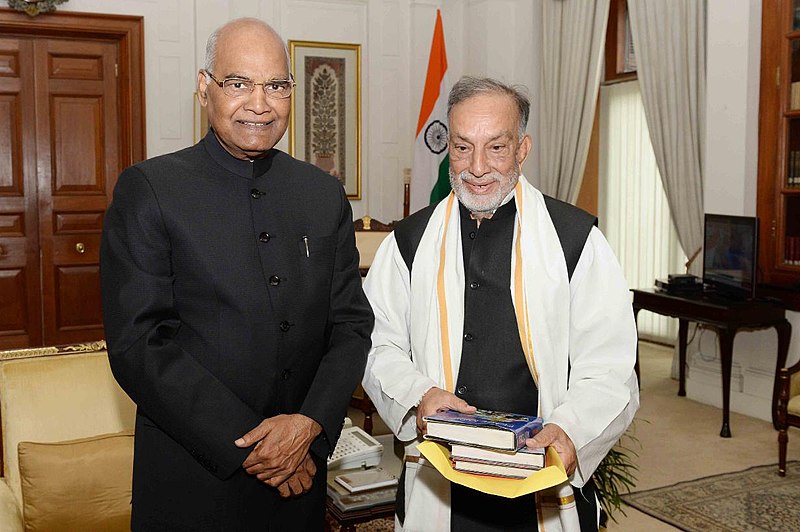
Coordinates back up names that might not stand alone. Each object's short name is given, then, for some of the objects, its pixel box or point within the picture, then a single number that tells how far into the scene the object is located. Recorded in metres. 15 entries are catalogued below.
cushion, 2.52
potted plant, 2.52
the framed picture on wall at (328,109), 7.40
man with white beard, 1.94
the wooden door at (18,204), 6.48
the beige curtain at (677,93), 5.91
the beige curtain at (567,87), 6.81
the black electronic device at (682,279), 5.56
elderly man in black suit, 1.73
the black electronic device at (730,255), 5.12
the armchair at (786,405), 4.29
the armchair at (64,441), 2.53
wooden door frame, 6.51
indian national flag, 7.07
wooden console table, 5.02
